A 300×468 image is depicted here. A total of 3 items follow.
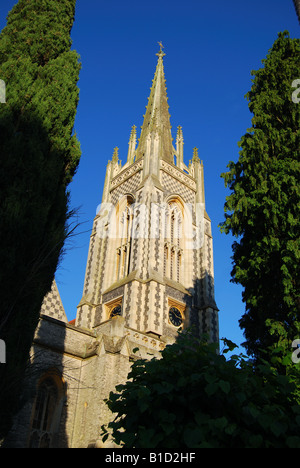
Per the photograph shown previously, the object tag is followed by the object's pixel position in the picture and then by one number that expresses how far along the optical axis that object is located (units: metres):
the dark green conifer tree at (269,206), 9.45
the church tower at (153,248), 21.19
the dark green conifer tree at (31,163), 6.79
